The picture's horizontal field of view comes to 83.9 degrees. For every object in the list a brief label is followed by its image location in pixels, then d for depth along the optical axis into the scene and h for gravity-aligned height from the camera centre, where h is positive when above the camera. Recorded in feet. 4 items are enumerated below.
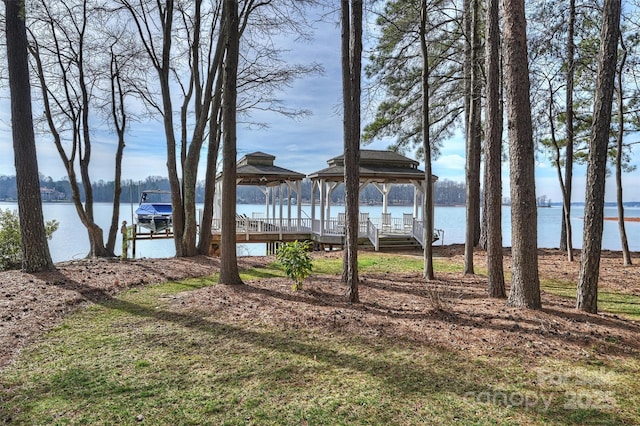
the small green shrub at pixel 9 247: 35.10 -2.52
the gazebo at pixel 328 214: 48.24 +1.58
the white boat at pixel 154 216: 65.36 +1.28
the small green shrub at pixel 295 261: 19.69 -2.06
